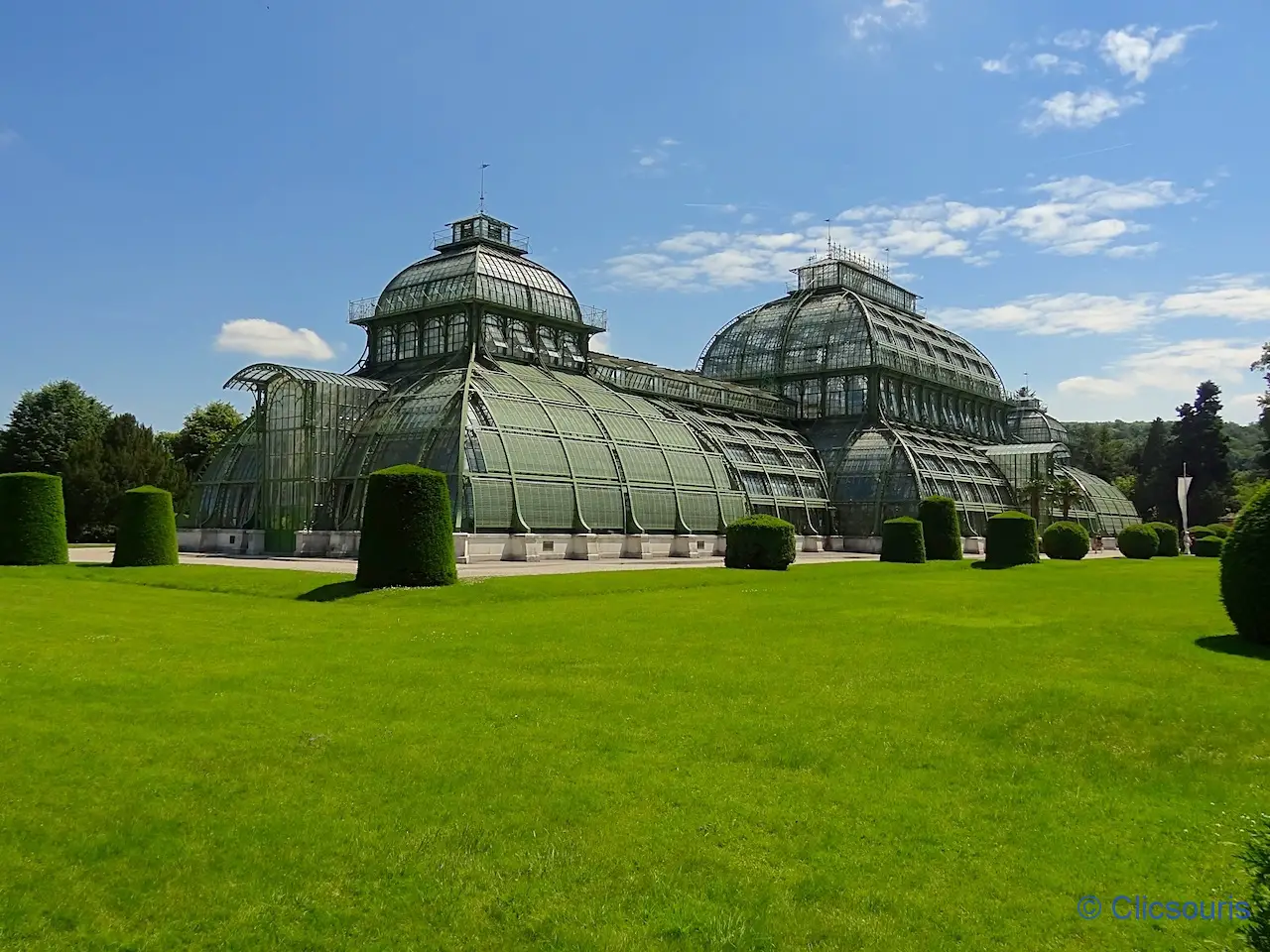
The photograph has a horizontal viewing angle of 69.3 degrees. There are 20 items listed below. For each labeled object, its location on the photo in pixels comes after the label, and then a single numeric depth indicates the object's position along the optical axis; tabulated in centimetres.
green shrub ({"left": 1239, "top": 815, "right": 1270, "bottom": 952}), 514
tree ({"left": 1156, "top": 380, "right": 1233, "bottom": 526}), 10681
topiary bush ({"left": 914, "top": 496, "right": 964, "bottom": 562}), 5231
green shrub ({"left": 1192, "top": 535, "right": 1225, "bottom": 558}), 6556
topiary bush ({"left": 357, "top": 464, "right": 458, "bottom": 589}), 2919
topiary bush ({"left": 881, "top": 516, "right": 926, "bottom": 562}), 4891
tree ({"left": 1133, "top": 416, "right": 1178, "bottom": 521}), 11131
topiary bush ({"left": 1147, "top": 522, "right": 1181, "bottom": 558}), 6775
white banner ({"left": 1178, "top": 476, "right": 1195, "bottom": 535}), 8138
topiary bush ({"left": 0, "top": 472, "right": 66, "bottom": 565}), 3650
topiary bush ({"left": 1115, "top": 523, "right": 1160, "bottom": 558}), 6259
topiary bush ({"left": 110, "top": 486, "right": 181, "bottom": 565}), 3800
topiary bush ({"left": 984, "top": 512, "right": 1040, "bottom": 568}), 4753
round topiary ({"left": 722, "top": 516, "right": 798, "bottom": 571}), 4112
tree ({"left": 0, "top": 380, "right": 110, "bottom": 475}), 7700
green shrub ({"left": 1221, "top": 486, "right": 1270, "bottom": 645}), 1772
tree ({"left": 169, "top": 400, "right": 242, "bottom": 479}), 9106
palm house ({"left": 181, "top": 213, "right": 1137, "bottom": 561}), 5025
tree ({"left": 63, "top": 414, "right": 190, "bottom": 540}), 7119
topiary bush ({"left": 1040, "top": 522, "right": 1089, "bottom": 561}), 5681
